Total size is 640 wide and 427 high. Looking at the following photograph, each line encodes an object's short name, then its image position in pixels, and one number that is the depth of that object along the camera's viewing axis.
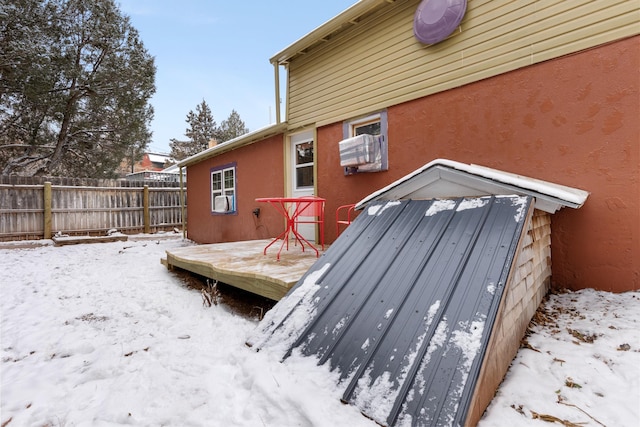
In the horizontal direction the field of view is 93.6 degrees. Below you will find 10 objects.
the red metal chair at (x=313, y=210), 4.04
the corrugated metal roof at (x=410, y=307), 1.38
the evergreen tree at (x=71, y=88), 8.64
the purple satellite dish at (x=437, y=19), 3.49
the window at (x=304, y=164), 5.54
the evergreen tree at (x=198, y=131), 27.22
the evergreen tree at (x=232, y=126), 27.59
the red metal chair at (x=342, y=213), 4.64
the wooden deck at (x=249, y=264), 2.84
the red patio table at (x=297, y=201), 3.59
